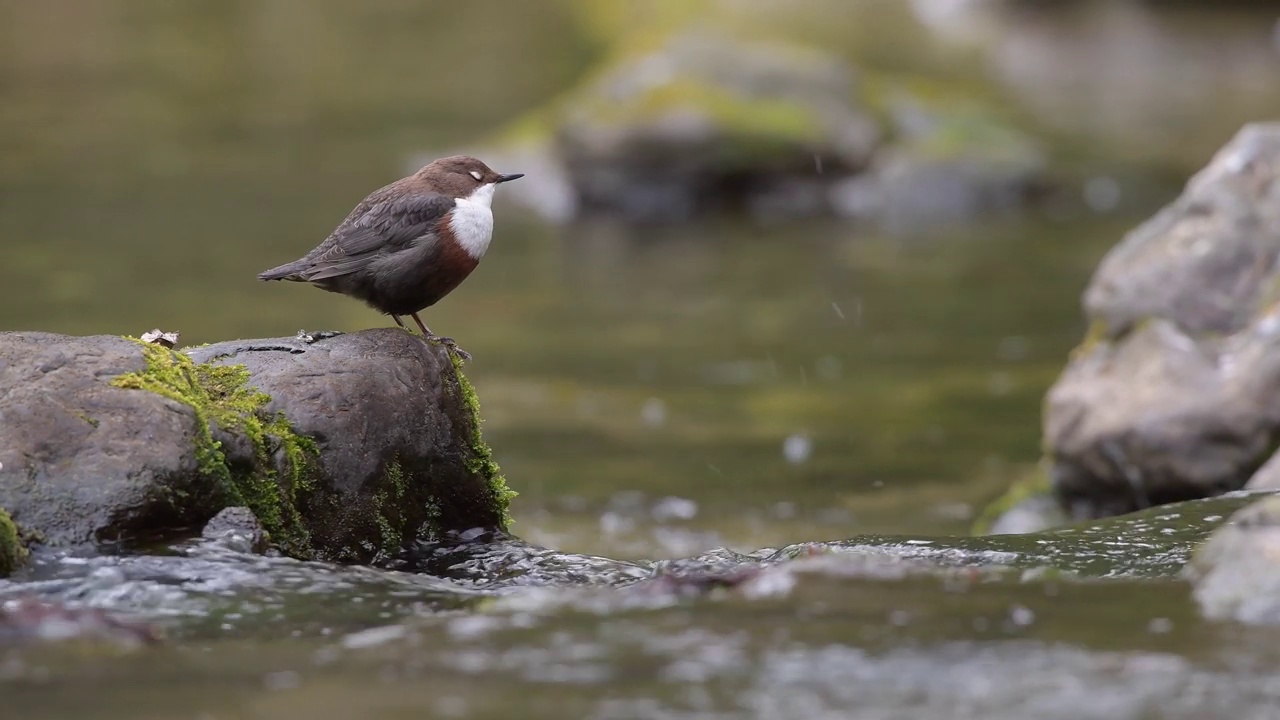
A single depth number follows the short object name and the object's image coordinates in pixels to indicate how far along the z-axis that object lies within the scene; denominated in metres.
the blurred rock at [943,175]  40.72
